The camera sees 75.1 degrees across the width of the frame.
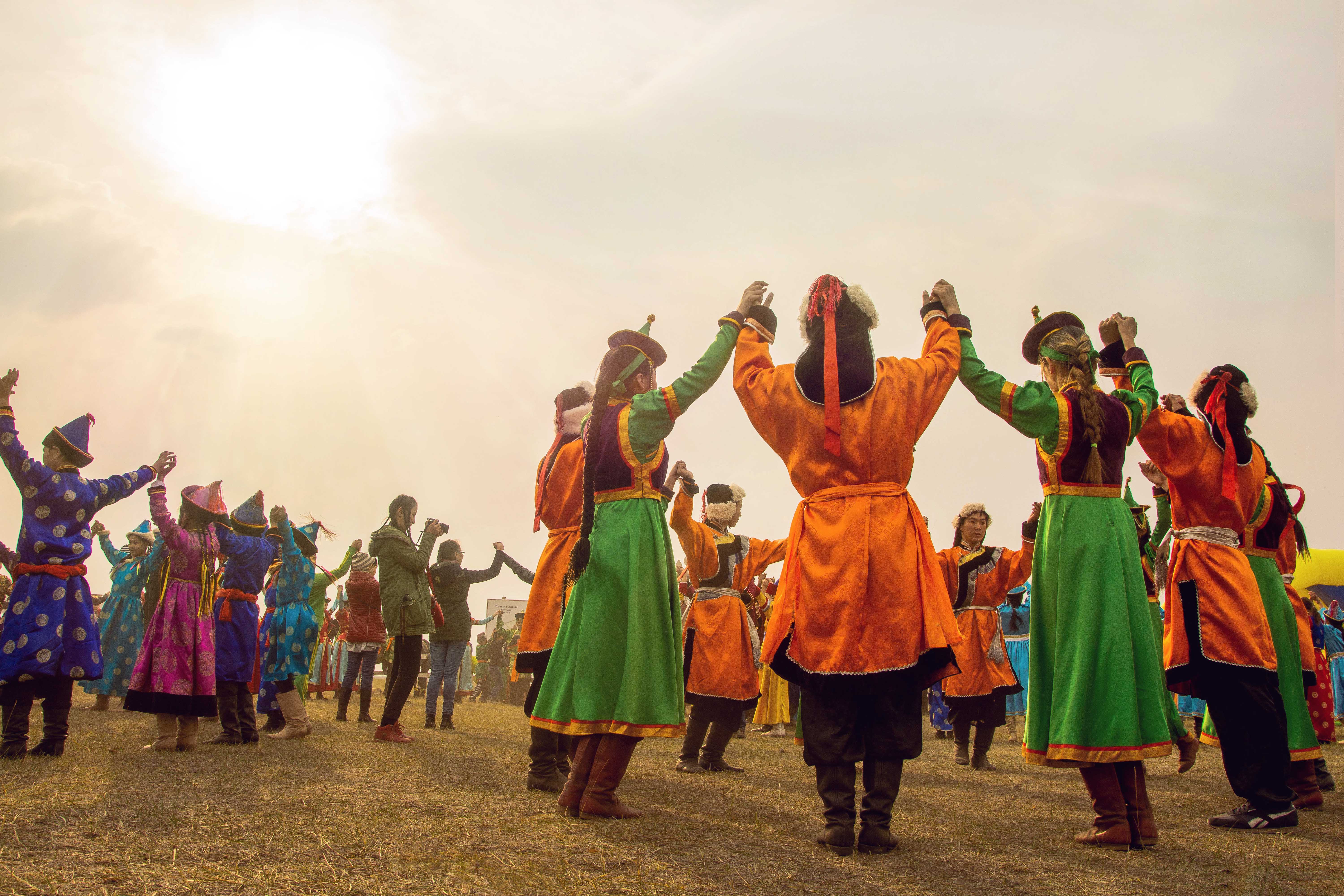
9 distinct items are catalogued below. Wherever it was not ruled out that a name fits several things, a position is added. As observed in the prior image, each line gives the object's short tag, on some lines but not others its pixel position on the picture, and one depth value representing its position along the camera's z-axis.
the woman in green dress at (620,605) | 3.69
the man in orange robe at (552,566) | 4.61
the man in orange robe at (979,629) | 7.16
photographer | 7.91
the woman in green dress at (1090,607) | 3.42
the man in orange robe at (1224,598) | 3.92
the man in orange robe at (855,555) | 3.24
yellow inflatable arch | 19.72
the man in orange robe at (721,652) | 6.27
